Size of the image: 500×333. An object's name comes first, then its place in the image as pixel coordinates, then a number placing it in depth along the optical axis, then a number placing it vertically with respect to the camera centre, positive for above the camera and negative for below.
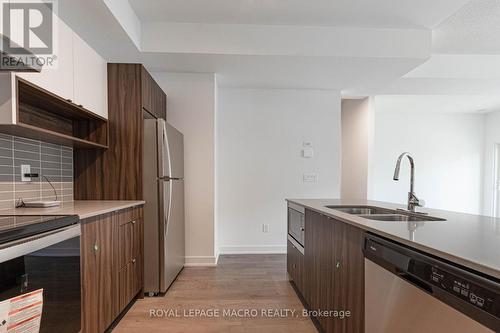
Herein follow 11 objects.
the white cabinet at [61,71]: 1.78 +0.61
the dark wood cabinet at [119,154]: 2.61 +0.06
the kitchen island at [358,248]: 0.89 -0.41
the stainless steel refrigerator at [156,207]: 2.61 -0.44
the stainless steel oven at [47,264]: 1.06 -0.46
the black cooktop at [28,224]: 1.06 -0.29
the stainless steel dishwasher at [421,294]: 0.73 -0.43
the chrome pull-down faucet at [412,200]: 1.76 -0.25
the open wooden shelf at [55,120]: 1.72 +0.34
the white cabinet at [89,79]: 2.13 +0.68
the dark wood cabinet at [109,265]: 1.67 -0.75
